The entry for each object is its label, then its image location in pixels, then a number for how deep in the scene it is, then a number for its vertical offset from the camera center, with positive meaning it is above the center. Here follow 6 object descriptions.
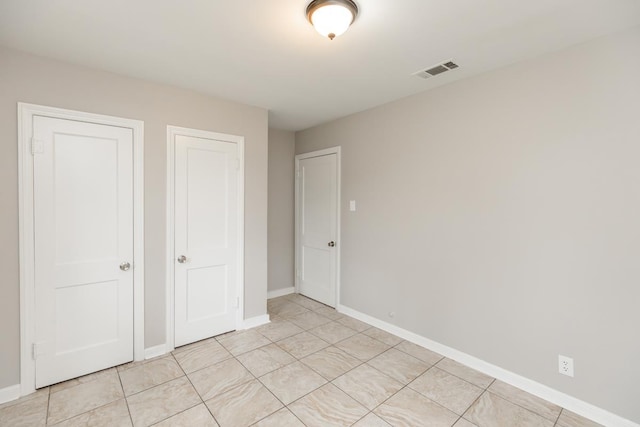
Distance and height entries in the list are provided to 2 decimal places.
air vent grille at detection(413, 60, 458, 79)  2.37 +1.16
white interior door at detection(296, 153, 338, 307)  3.98 -0.24
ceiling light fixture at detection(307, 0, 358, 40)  1.60 +1.07
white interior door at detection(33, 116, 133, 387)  2.27 -0.31
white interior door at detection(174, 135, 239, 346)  2.92 -0.28
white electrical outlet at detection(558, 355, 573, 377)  2.10 -1.08
